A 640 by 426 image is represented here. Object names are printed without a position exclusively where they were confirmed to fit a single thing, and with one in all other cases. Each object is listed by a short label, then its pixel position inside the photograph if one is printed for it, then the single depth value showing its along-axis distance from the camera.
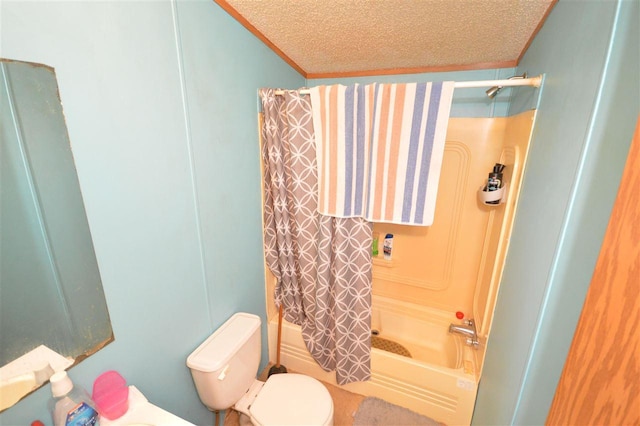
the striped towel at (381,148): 1.17
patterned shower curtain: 1.40
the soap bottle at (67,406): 0.66
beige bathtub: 1.43
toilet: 1.11
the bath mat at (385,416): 1.52
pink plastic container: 0.76
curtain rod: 1.00
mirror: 0.59
